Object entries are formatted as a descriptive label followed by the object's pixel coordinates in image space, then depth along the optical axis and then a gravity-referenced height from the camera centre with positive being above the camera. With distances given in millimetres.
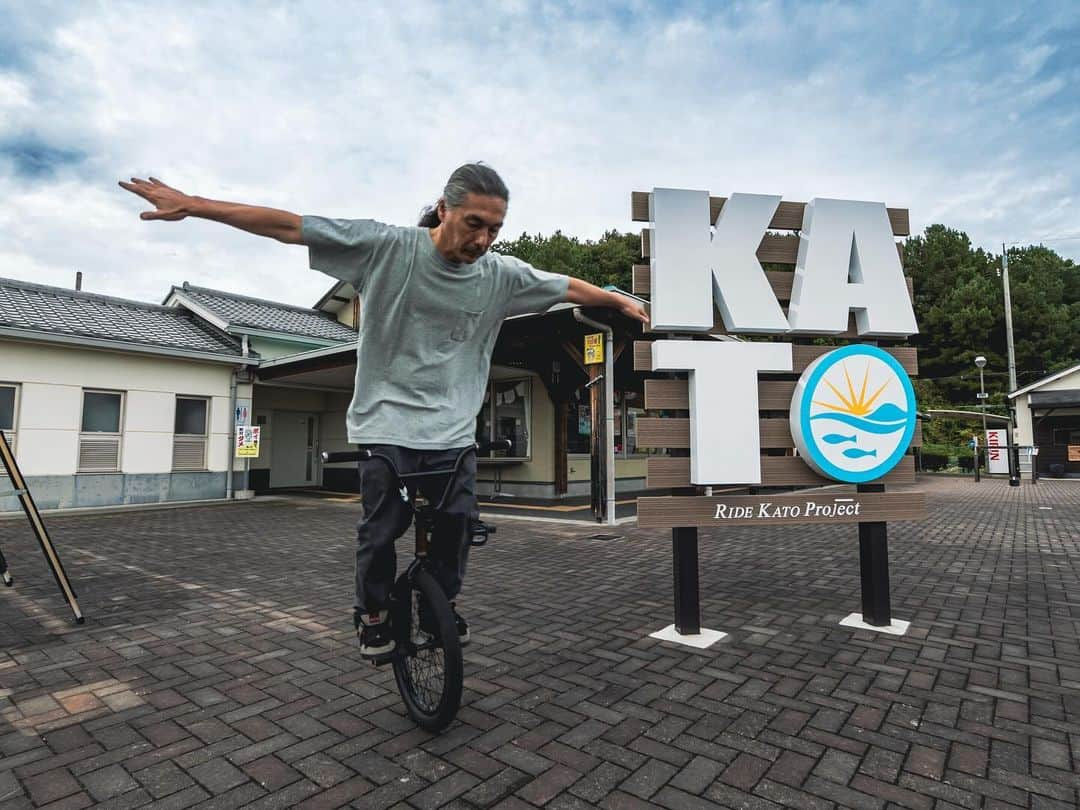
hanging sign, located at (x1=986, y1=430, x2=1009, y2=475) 21672 -359
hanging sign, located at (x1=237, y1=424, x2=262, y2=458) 12727 +78
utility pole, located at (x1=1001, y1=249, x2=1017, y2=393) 27609 +5839
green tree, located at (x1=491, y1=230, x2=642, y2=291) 34344 +11641
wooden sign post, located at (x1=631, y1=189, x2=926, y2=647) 3512 +454
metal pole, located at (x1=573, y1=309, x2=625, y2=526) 8883 +579
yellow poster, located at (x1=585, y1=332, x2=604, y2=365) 9180 +1538
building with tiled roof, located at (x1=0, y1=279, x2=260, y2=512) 10422 +942
